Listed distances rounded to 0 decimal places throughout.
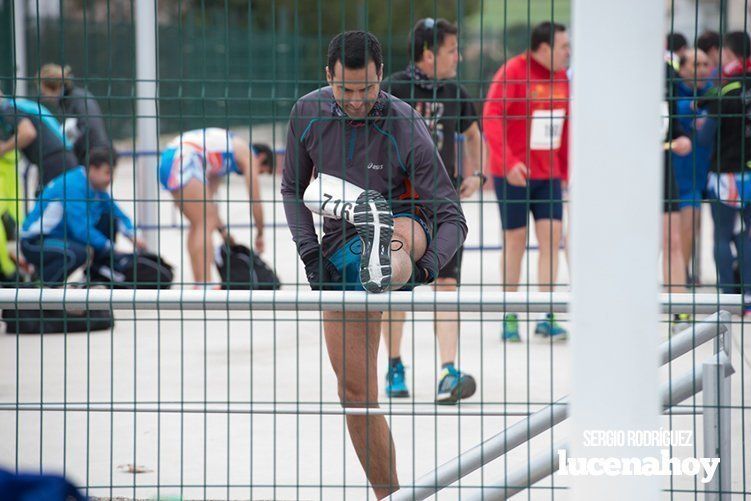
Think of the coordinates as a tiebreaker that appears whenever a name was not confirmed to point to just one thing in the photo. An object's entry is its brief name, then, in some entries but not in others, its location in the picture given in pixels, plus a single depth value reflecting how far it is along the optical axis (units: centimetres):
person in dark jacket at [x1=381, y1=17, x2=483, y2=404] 1290
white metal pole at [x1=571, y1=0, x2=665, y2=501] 444
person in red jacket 1537
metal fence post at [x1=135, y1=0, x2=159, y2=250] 2270
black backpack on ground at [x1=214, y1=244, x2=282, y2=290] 1758
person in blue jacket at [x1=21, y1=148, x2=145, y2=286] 1667
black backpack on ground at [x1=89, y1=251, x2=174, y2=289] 1686
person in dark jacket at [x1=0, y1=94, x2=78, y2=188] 1786
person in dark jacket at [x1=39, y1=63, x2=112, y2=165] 1928
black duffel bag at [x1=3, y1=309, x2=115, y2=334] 1609
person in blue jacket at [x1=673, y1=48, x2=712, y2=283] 1689
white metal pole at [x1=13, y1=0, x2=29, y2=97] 2755
